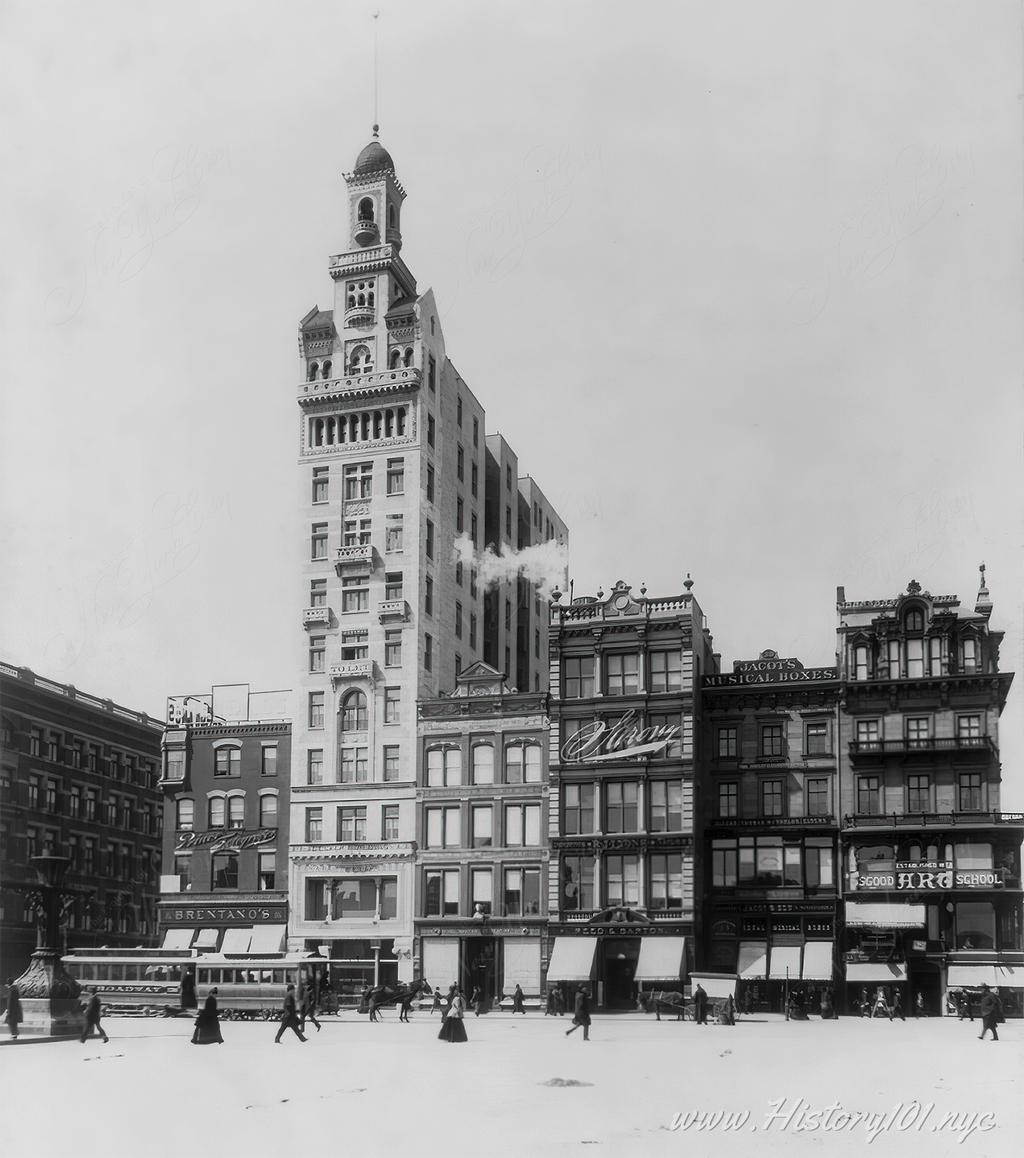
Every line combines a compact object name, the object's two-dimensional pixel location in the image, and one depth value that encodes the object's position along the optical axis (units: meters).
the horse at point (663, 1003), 64.06
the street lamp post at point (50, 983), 44.47
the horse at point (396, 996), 58.66
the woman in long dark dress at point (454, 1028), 44.34
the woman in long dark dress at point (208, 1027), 42.84
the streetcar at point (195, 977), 63.03
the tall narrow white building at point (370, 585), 81.06
